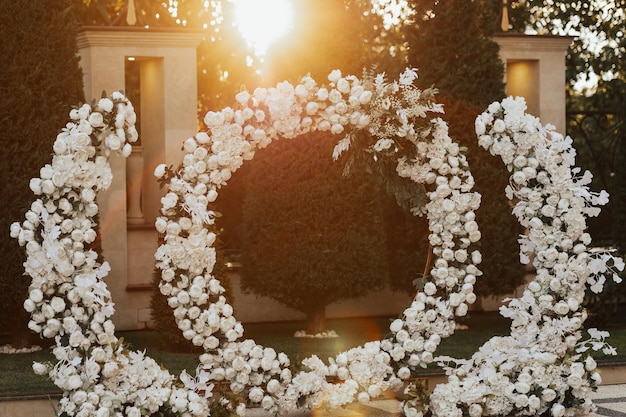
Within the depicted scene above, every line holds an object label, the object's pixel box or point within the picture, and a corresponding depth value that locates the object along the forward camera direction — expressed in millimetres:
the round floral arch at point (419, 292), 6043
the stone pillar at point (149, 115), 10523
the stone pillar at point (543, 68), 11836
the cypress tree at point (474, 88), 10359
